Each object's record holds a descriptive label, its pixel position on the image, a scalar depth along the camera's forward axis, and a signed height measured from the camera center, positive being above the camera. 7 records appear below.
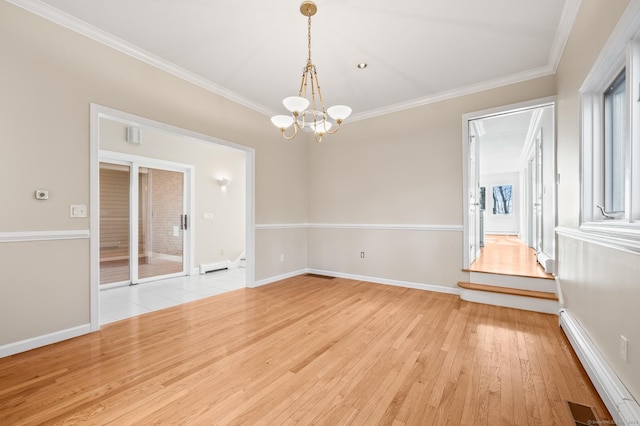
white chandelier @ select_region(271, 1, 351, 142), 2.35 +0.95
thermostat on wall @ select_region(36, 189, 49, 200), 2.41 +0.16
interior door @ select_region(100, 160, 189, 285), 4.63 -0.18
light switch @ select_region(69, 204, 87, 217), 2.61 +0.02
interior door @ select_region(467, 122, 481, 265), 4.09 +0.23
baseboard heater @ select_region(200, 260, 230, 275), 5.63 -1.16
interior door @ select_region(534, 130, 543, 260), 4.97 +0.38
